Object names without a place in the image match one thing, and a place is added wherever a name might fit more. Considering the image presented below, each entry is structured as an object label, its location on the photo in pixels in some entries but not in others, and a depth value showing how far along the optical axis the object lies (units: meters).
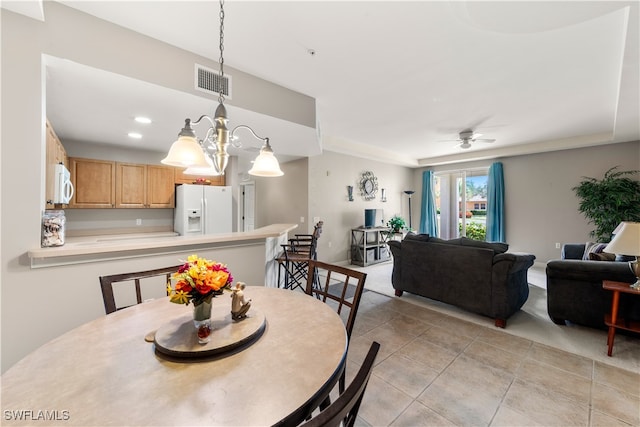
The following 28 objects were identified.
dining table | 0.67
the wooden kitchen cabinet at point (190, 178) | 4.54
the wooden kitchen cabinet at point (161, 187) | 4.29
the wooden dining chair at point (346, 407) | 0.53
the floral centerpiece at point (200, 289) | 1.01
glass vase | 1.03
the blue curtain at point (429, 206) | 7.31
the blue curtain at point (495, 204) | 6.06
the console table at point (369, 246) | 5.65
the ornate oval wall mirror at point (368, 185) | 6.20
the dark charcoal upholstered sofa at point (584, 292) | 2.44
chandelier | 1.39
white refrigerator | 4.21
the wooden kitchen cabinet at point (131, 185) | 4.00
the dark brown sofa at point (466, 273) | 2.74
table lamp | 2.13
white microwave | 2.32
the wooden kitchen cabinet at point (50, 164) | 2.37
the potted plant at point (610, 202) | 4.26
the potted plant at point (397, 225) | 6.06
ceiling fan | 4.55
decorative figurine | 1.18
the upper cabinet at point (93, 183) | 3.66
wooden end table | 2.15
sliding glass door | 6.73
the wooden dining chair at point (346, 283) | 1.44
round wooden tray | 0.93
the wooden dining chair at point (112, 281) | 1.39
